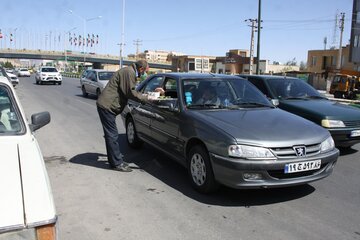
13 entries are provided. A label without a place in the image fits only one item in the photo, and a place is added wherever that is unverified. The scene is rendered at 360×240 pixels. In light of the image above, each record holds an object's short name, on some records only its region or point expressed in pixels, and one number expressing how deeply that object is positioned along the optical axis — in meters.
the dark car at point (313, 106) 6.84
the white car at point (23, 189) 2.27
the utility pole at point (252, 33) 40.76
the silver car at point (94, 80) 18.73
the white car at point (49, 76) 31.98
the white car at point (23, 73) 57.69
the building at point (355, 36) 55.22
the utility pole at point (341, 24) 56.62
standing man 5.75
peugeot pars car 4.31
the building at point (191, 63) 34.91
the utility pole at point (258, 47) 27.44
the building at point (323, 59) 67.06
